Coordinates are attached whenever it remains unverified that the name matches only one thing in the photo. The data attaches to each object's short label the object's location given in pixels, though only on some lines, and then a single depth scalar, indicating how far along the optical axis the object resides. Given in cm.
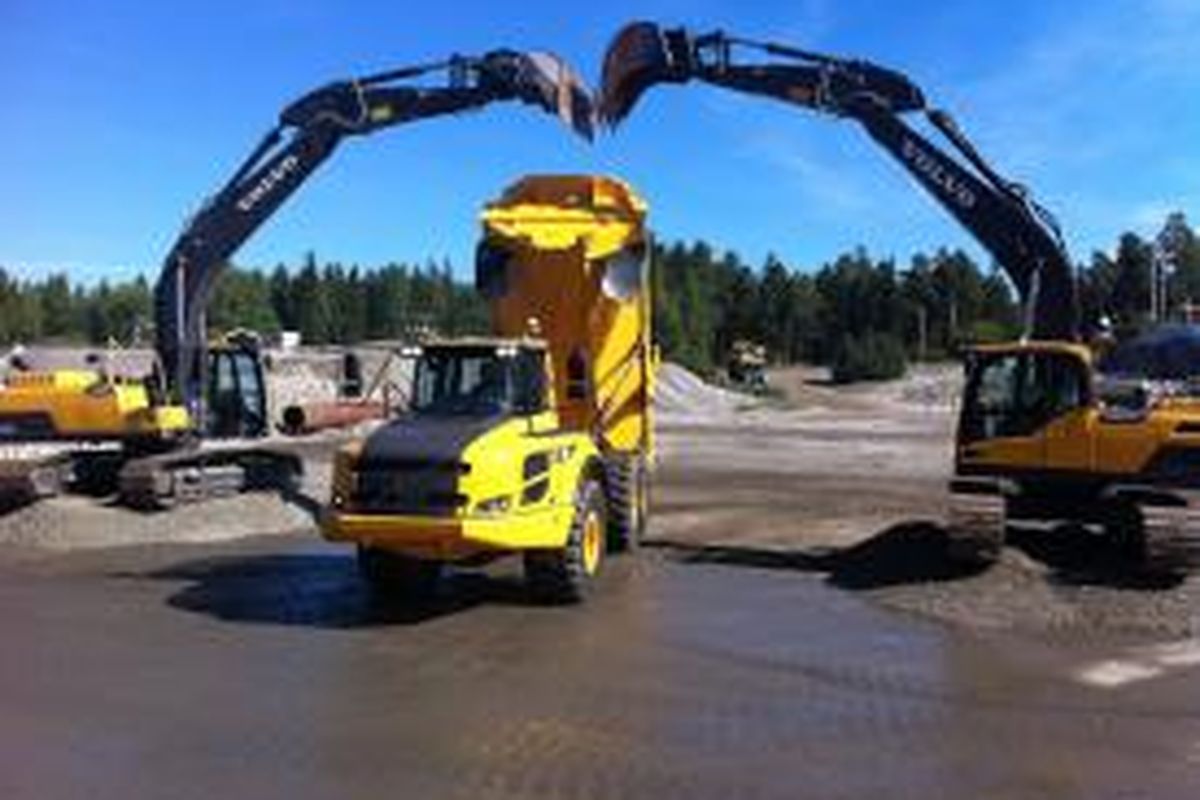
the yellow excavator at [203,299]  2402
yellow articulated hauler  1659
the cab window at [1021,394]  1920
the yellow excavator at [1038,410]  1836
